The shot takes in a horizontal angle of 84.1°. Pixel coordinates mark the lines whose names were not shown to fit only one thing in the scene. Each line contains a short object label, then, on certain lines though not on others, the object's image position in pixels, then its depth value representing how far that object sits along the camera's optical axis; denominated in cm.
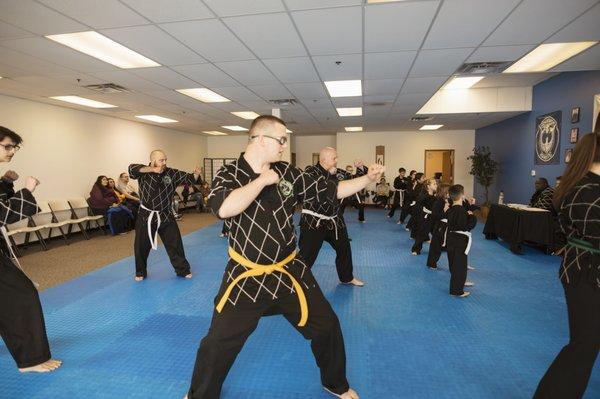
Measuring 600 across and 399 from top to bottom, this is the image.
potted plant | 892
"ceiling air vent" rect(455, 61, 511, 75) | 452
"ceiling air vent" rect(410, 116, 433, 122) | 860
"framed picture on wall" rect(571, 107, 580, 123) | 545
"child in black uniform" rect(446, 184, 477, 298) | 333
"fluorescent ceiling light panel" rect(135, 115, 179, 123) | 817
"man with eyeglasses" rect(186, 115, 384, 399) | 152
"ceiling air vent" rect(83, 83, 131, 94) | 522
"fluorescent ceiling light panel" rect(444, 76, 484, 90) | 661
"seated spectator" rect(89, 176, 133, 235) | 700
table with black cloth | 498
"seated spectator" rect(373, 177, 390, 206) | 1102
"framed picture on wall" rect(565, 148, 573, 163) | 562
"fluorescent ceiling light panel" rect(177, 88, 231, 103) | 578
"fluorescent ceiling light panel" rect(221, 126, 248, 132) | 1019
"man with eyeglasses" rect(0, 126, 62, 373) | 197
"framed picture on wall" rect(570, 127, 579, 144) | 546
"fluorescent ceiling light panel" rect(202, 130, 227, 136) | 1131
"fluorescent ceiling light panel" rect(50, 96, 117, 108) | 608
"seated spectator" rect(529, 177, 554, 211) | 532
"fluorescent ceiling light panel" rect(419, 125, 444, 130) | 1042
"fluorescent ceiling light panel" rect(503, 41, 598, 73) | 416
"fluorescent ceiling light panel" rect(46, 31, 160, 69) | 342
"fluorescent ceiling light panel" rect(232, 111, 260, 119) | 768
